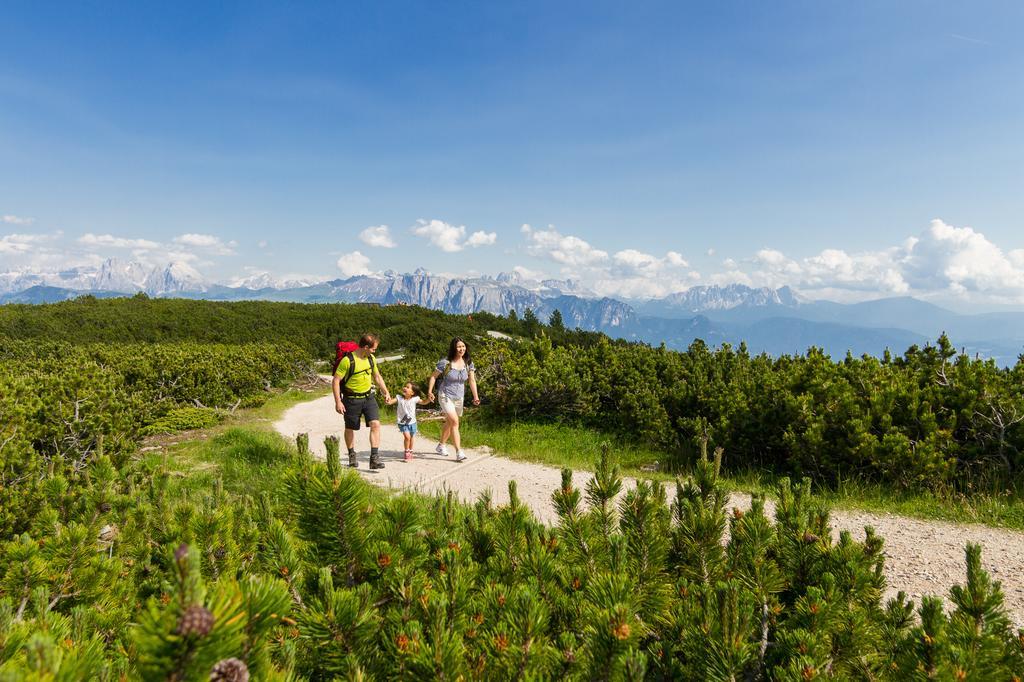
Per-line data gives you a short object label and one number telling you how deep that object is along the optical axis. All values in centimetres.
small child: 905
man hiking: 768
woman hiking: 859
